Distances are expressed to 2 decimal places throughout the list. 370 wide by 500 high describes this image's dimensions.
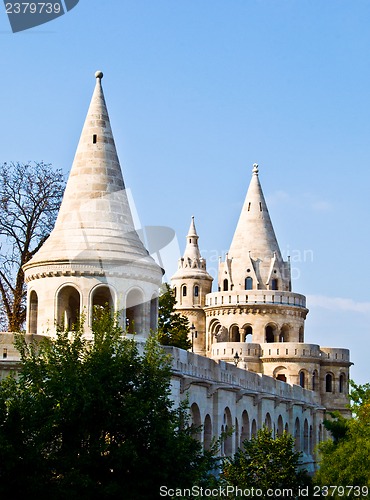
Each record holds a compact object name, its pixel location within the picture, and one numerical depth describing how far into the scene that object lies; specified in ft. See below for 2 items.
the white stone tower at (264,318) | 154.71
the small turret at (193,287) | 174.19
